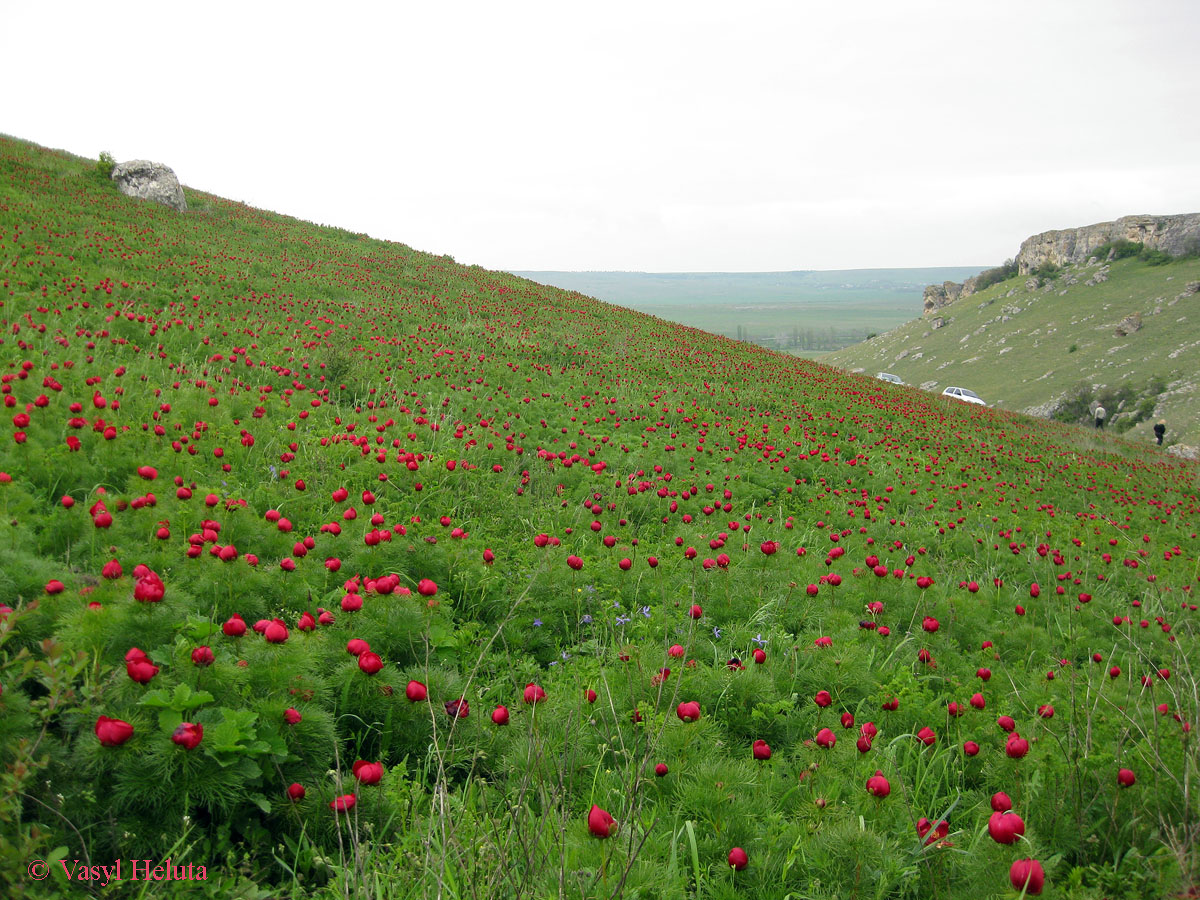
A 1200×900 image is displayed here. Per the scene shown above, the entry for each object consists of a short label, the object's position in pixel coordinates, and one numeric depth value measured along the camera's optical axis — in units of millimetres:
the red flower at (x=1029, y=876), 1953
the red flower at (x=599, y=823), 2078
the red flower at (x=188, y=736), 2006
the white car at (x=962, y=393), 35594
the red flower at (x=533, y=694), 2830
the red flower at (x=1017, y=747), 2715
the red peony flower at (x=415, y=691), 2691
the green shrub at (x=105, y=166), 20844
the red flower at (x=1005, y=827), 2068
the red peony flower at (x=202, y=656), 2336
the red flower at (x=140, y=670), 2113
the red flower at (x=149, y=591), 2514
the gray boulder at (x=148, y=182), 20484
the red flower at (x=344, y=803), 2055
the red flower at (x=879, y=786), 2516
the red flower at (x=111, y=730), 1963
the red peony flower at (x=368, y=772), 2253
